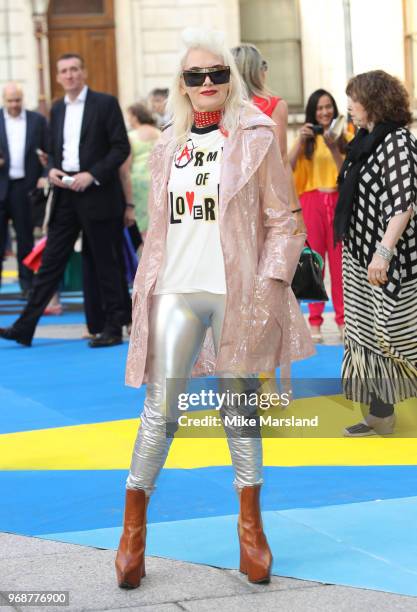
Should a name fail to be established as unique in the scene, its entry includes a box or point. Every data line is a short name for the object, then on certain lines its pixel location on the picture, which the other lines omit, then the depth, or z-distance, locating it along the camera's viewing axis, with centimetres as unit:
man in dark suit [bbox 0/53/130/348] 949
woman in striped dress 598
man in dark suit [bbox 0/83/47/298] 1300
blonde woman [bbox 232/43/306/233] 675
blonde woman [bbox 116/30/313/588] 424
